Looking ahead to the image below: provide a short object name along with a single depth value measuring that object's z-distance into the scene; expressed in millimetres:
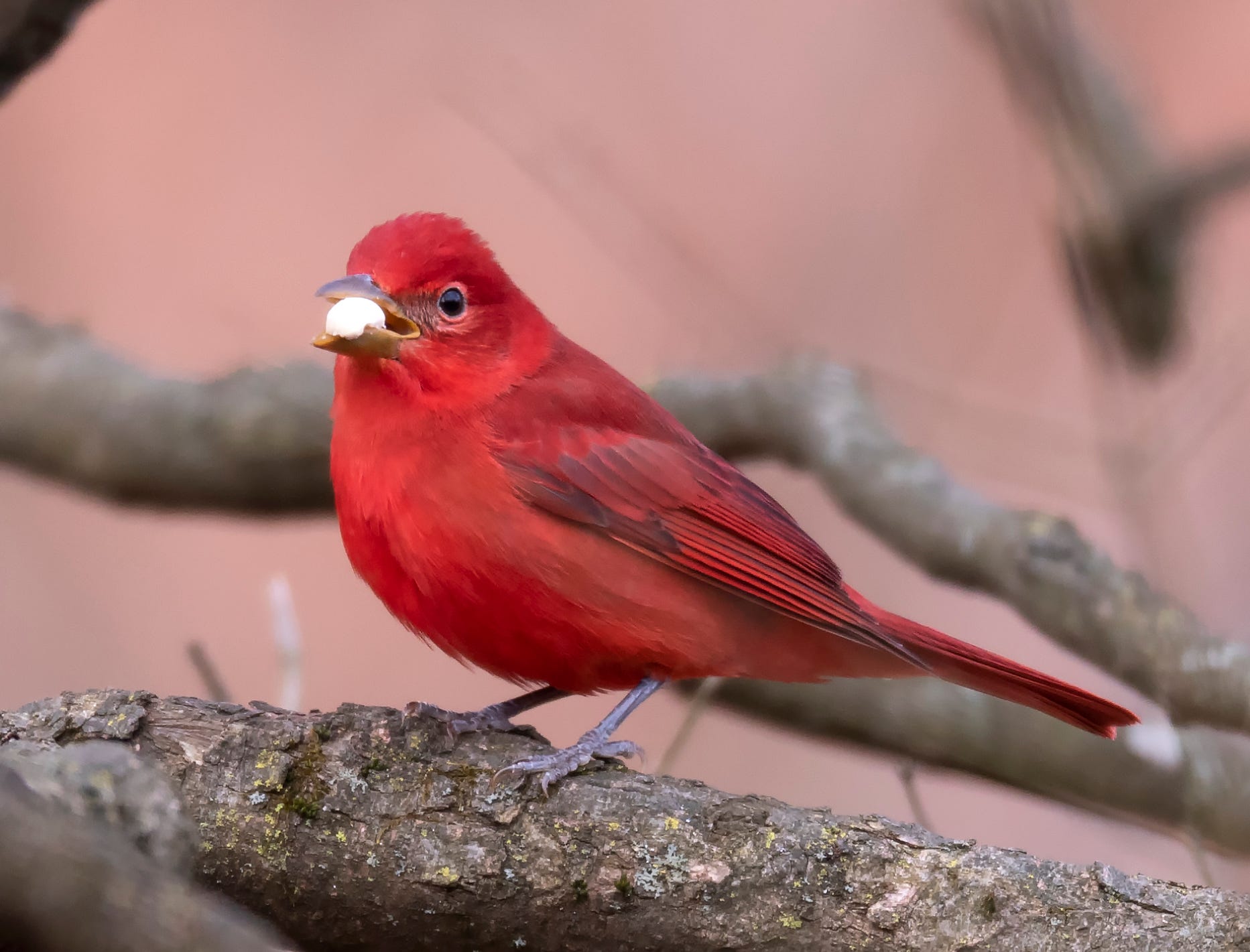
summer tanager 6379
